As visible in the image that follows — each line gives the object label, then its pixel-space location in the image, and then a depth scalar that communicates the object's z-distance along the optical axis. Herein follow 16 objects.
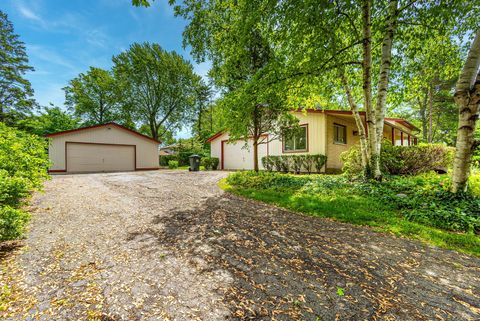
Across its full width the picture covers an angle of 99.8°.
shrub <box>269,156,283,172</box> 12.02
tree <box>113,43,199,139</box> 26.34
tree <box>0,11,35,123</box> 21.20
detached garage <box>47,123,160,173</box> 14.56
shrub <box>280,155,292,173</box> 11.66
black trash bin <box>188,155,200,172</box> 14.46
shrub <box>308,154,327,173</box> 10.48
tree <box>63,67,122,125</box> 27.80
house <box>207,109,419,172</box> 10.76
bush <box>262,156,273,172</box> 12.48
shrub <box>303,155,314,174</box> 10.72
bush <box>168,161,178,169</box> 21.66
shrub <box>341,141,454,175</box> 7.73
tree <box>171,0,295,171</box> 6.39
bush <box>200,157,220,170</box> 16.64
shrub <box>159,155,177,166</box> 26.17
